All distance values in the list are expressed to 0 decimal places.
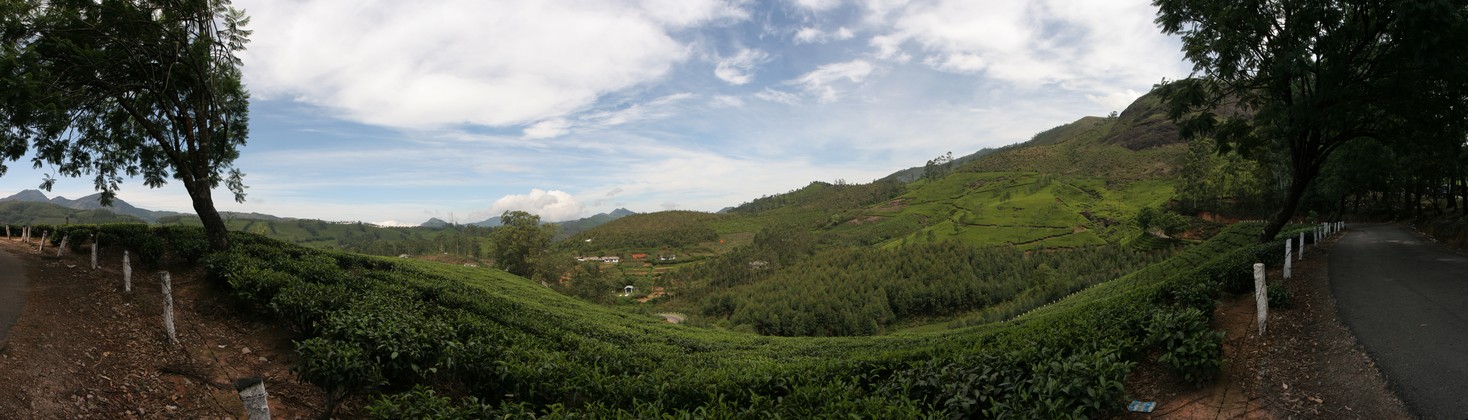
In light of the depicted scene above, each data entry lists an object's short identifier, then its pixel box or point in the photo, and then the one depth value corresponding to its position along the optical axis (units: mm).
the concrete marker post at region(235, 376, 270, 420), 3393
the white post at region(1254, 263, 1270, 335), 6329
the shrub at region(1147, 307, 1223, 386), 5145
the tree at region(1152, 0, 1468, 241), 9398
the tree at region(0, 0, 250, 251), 9531
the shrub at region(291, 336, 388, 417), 5109
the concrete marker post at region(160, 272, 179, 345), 6991
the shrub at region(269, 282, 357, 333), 7281
